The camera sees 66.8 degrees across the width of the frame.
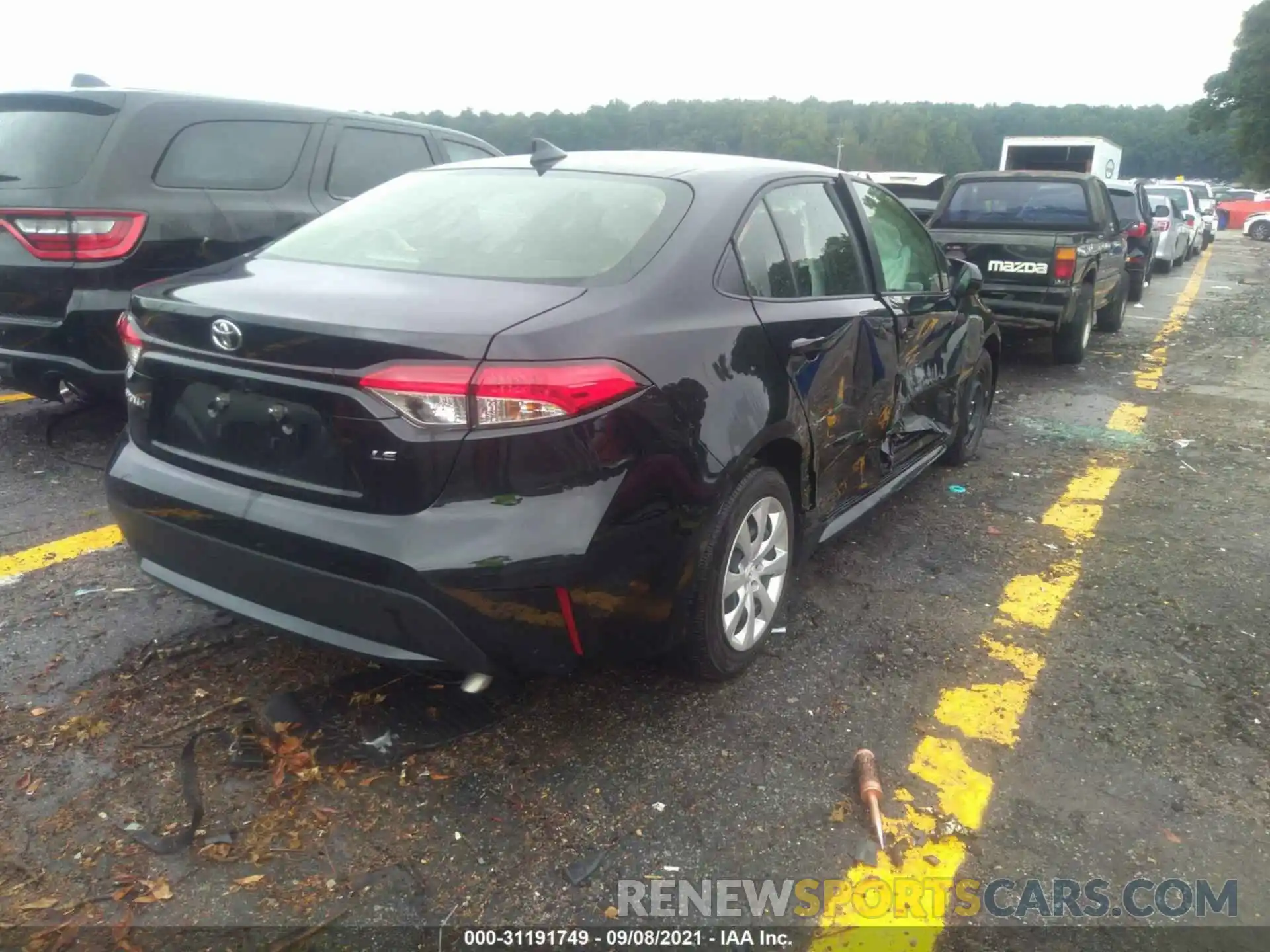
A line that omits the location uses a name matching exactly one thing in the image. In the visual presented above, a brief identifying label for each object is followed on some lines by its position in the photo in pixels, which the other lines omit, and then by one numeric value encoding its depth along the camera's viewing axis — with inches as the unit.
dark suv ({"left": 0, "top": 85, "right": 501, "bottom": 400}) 171.8
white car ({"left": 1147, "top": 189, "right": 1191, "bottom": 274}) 703.7
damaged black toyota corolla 88.4
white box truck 932.6
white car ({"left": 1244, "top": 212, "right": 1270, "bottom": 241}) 1274.6
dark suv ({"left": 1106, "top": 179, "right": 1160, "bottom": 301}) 497.0
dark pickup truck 319.6
